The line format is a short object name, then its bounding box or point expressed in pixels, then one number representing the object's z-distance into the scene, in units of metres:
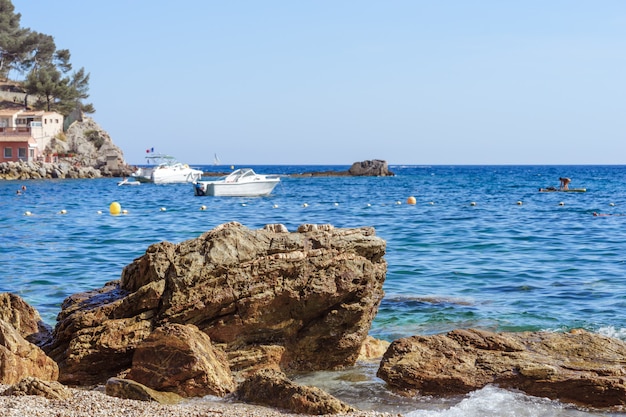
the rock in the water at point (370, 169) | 111.12
